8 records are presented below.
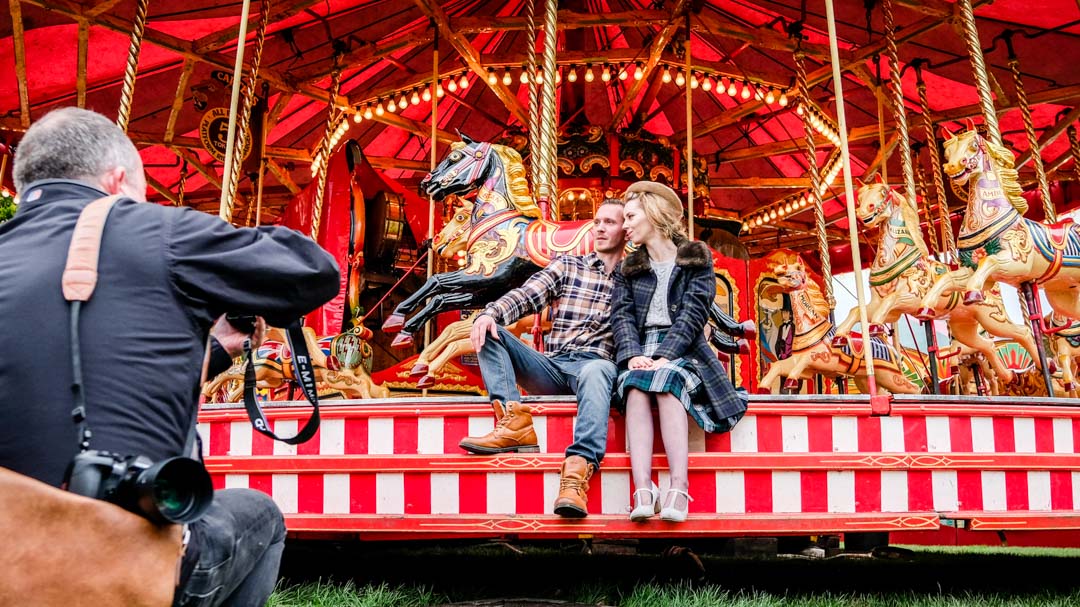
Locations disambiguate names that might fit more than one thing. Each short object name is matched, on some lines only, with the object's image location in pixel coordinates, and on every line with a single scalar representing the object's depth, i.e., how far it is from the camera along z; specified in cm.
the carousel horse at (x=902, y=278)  654
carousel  412
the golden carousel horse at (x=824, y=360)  718
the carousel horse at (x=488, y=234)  592
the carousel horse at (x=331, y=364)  770
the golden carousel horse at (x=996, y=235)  625
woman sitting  380
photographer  179
